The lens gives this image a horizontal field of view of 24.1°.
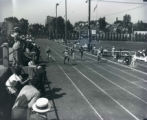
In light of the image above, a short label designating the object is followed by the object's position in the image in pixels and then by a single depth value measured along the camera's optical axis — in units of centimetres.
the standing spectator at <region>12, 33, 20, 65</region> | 1630
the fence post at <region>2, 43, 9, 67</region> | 1509
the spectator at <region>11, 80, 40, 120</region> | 762
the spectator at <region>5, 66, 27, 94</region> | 1088
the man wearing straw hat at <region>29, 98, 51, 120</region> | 628
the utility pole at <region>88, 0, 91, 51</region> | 5666
